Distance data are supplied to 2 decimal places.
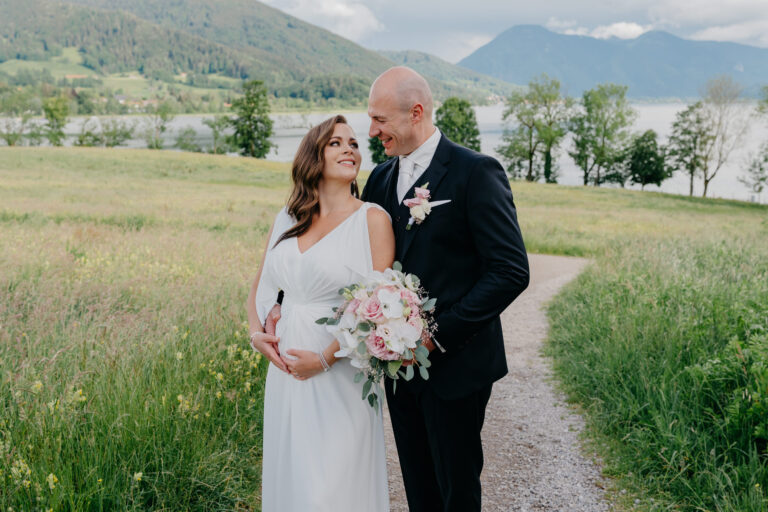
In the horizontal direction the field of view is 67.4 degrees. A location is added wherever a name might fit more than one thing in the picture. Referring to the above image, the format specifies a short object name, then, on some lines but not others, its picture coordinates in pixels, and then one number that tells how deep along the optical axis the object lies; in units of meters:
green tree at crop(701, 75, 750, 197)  51.34
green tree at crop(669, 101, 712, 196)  55.84
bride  2.96
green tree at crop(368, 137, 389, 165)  61.47
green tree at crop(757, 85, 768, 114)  45.75
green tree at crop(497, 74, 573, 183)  61.53
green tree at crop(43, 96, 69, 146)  83.12
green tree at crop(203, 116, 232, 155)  85.03
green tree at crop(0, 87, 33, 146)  83.66
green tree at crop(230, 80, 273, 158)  72.81
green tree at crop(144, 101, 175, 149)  89.62
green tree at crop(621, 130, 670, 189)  62.31
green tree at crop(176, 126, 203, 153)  93.19
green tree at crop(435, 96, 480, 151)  61.34
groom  2.75
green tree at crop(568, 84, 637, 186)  61.44
